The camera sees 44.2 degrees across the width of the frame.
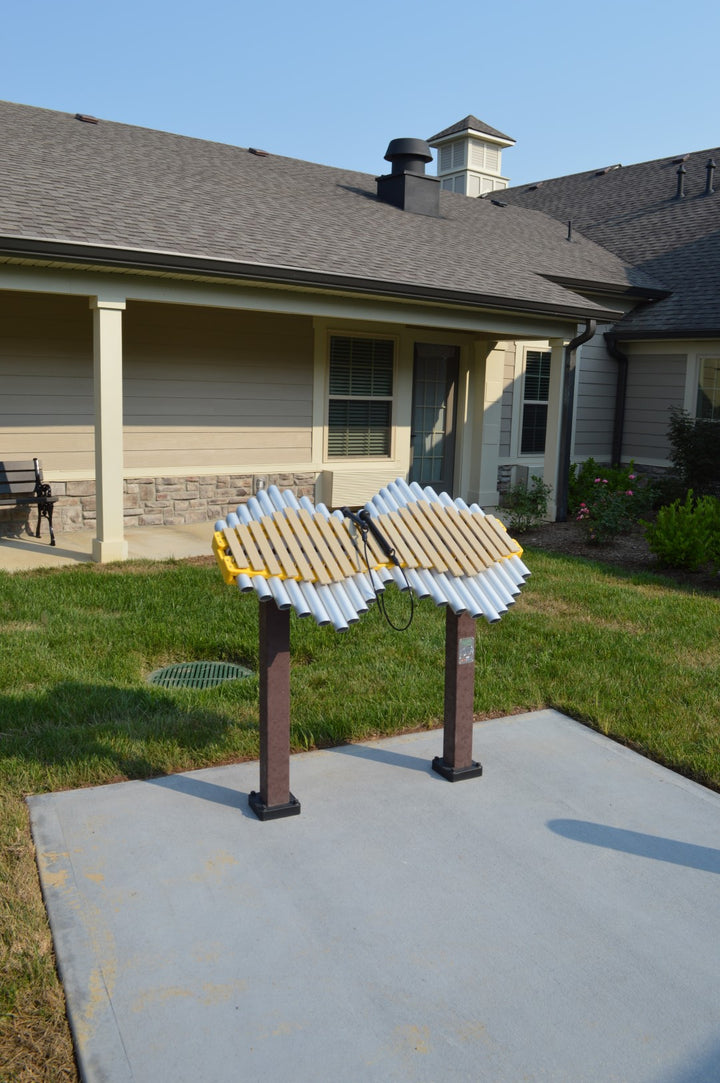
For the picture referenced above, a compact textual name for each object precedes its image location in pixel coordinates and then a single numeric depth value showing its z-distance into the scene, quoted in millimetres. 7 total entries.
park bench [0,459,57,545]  8562
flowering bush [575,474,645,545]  9672
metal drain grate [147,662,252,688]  5147
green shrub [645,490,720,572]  8422
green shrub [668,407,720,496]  10891
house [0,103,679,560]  7953
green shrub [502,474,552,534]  11031
